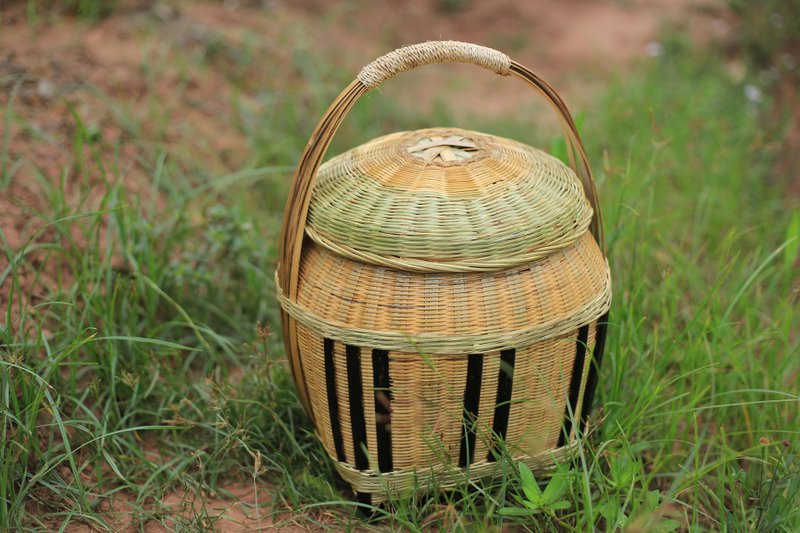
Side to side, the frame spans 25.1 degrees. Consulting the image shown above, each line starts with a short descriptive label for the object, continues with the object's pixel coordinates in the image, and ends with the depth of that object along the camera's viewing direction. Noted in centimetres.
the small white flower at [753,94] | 274
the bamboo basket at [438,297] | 158
